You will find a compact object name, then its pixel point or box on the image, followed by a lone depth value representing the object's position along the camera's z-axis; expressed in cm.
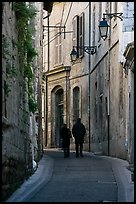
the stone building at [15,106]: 1098
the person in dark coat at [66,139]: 2345
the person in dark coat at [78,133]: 2370
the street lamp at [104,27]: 2241
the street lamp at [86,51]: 2984
